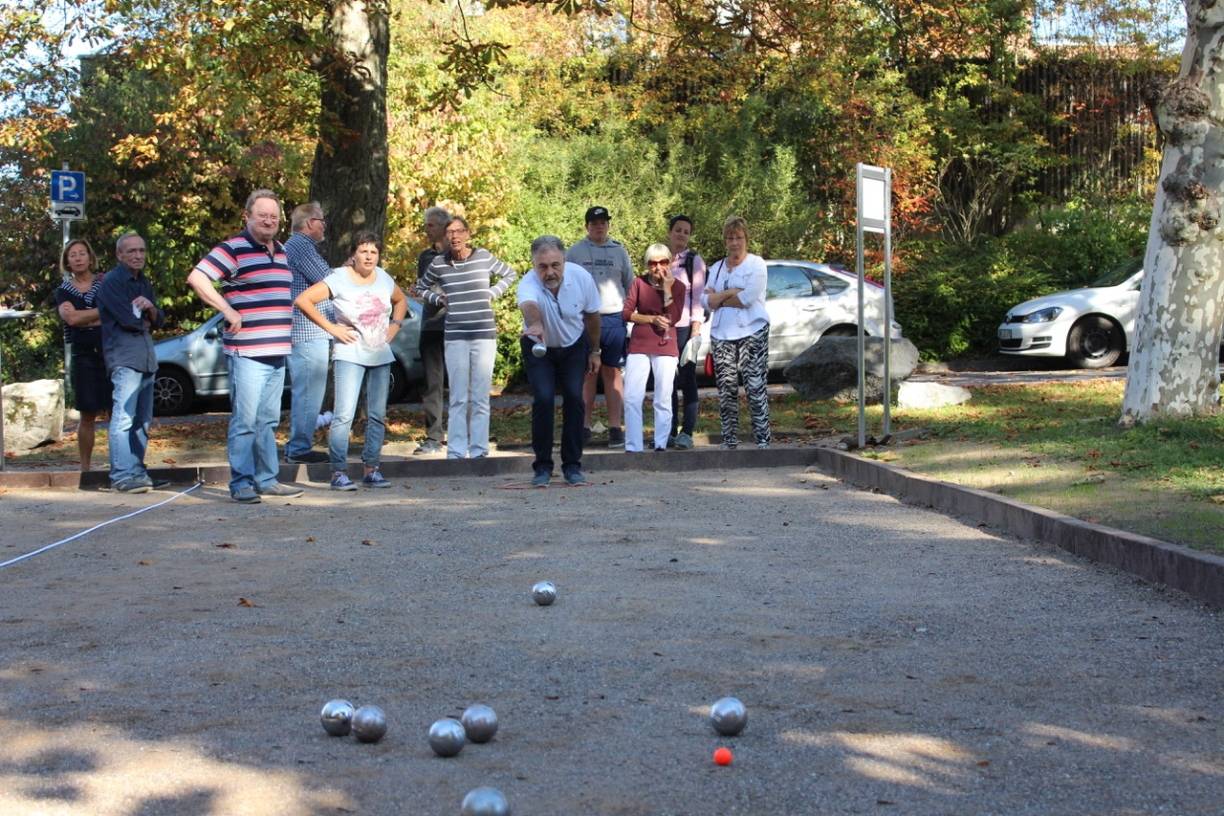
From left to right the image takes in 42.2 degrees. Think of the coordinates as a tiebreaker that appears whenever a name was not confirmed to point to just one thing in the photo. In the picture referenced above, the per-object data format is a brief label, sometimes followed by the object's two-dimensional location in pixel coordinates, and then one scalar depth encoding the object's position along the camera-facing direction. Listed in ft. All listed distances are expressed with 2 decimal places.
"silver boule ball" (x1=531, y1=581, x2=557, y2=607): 22.47
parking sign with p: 60.54
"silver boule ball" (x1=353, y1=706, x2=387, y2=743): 15.20
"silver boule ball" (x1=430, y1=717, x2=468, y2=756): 14.64
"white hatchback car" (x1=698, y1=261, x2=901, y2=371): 69.46
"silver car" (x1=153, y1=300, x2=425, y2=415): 67.72
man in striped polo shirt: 36.01
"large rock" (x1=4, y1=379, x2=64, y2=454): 54.90
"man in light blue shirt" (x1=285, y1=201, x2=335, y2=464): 40.98
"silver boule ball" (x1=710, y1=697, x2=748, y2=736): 15.30
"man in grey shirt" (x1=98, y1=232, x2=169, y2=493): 38.63
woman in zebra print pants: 44.14
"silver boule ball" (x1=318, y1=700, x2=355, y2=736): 15.40
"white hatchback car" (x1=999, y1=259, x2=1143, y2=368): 74.84
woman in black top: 40.09
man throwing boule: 38.78
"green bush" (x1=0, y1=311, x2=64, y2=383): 90.84
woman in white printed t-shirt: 38.65
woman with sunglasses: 43.37
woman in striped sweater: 42.39
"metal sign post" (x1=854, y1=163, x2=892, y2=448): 42.57
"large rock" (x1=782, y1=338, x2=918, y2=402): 60.23
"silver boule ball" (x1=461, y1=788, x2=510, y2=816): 12.42
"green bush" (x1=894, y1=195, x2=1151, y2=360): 84.48
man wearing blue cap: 44.73
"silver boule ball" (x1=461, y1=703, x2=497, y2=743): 15.14
